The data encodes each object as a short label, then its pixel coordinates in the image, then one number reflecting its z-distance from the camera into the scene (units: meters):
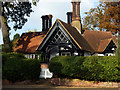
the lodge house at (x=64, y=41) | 20.41
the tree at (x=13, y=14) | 24.64
